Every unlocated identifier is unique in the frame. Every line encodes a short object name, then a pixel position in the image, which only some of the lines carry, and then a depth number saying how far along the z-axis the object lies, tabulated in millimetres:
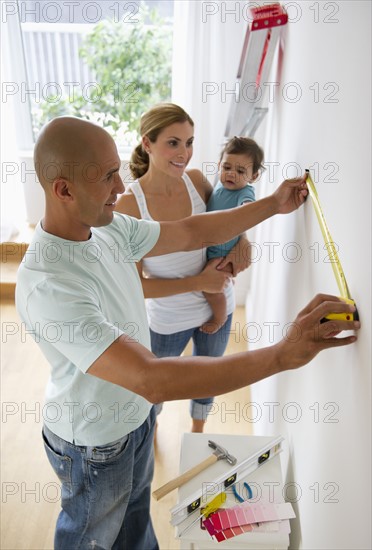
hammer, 1466
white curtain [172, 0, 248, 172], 2928
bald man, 1012
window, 3418
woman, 1773
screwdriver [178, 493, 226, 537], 1360
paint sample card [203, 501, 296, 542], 1340
